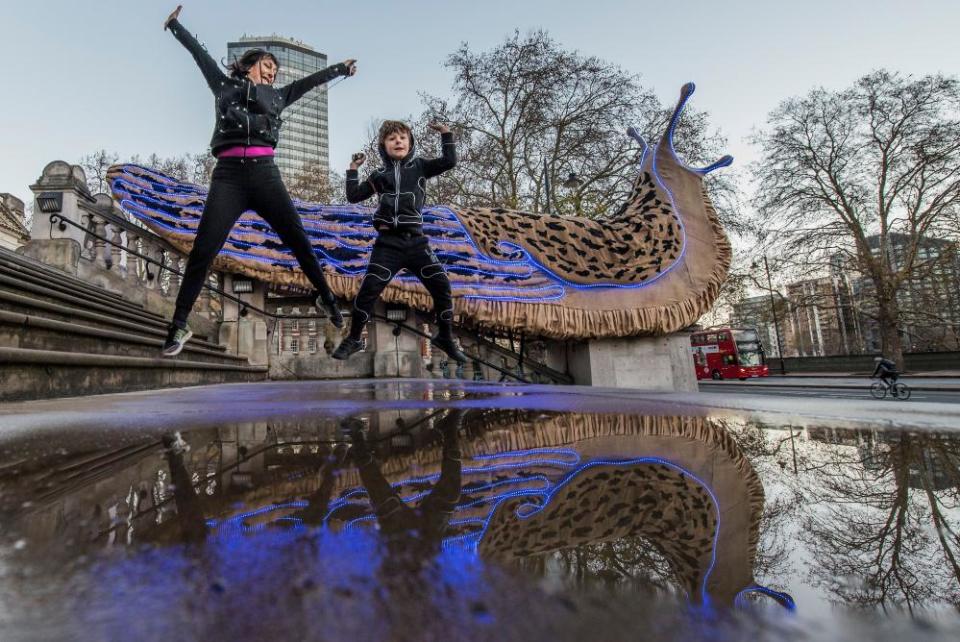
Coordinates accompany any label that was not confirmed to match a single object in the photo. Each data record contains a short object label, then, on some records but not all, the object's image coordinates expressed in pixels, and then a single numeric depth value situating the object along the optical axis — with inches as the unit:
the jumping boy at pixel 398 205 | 133.5
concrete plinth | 323.6
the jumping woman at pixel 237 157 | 104.9
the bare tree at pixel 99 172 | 813.2
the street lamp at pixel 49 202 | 301.0
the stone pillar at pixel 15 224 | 709.3
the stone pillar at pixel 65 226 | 298.2
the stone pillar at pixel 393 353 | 362.6
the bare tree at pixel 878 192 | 690.8
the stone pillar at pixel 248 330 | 345.1
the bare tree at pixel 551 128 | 612.7
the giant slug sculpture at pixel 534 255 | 303.1
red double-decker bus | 884.6
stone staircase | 120.3
